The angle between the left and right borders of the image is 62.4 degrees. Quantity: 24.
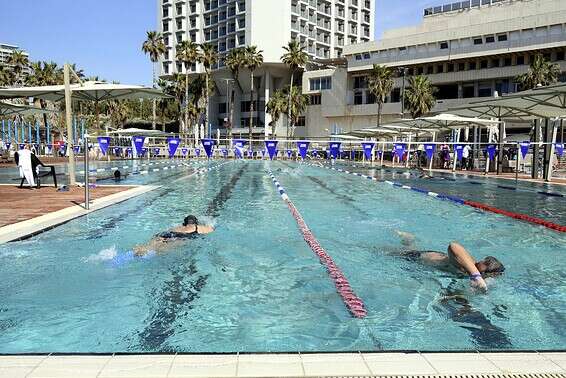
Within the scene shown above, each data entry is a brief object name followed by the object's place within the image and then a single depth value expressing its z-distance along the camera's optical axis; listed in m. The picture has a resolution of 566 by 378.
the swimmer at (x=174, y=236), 7.23
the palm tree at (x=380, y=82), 58.03
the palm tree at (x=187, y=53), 63.91
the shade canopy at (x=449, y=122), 27.12
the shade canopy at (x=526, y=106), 17.36
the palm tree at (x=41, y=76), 53.62
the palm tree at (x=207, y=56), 65.68
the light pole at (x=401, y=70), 62.41
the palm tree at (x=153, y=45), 66.44
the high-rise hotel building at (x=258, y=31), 75.69
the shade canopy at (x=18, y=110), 24.62
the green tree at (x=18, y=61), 55.25
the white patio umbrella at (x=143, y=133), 43.81
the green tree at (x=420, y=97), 53.50
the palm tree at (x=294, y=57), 68.75
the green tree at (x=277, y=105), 70.94
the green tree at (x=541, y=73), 45.34
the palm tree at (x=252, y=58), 68.31
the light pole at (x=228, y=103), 78.94
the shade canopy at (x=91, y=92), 16.52
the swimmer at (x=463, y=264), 5.68
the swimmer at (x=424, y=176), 24.36
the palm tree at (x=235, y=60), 68.06
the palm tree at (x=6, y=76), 53.79
